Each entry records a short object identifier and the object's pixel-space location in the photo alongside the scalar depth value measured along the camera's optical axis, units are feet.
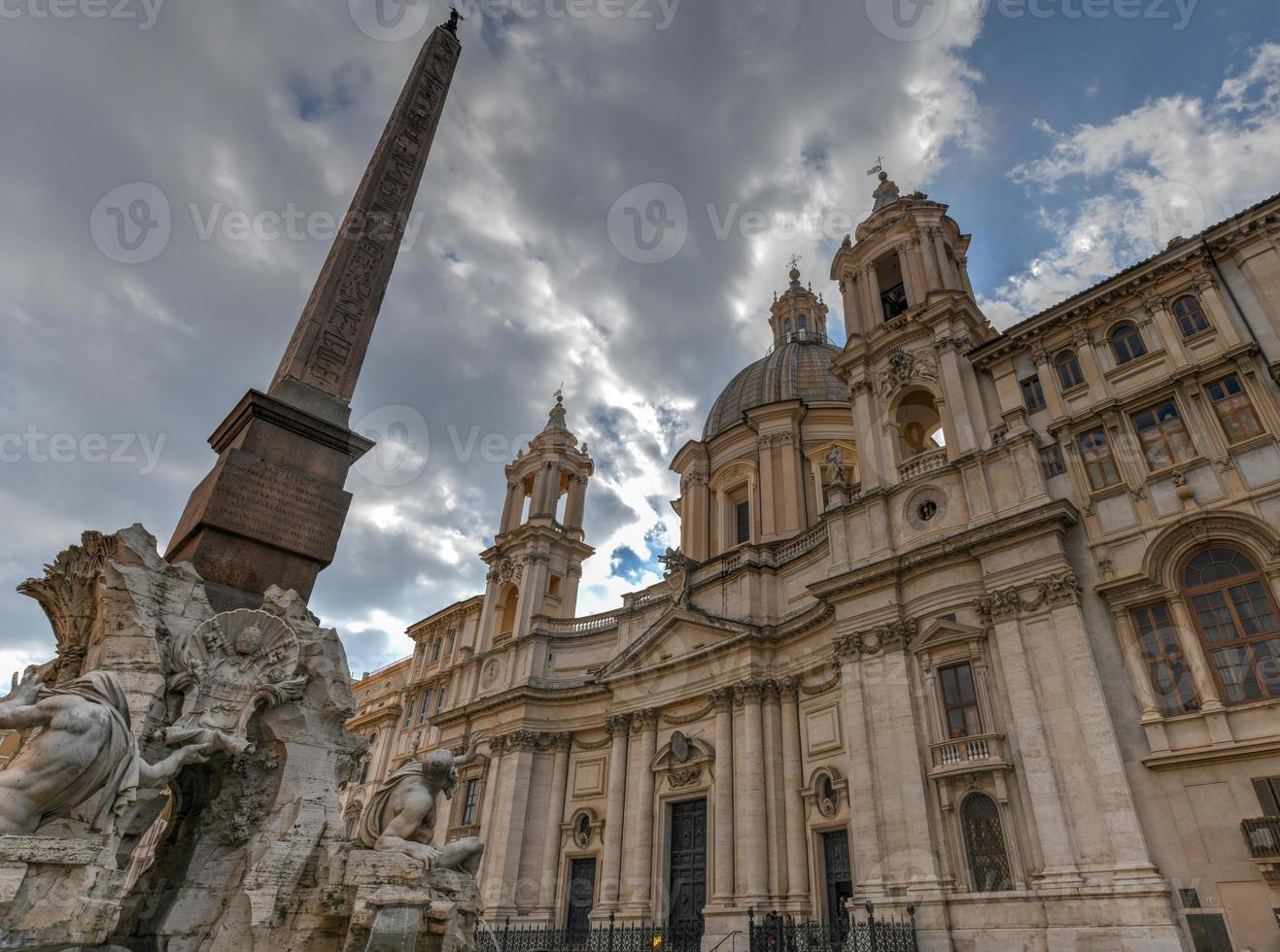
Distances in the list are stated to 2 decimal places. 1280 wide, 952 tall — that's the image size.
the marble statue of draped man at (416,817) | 22.61
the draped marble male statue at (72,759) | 16.40
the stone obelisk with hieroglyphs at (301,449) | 26.91
